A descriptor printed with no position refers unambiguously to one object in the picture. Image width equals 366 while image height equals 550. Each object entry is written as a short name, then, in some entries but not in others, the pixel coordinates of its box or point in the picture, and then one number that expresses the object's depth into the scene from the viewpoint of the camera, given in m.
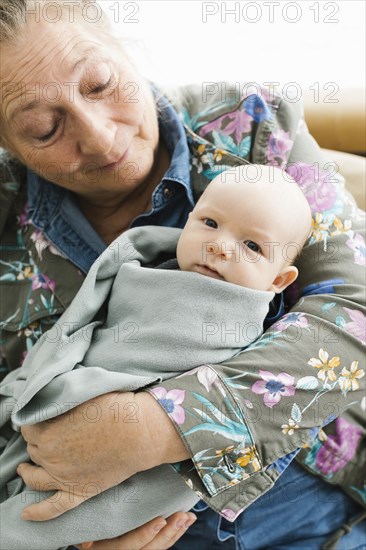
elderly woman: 1.10
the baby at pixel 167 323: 1.14
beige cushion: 1.59
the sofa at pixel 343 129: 1.63
